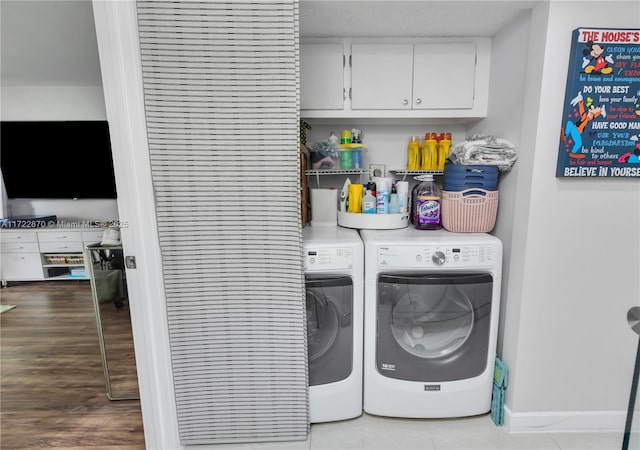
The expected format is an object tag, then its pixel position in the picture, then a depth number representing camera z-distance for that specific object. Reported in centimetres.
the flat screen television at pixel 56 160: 344
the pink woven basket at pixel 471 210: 151
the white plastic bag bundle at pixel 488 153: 144
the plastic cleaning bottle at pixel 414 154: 186
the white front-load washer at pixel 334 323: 139
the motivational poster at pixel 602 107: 118
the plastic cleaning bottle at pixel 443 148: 179
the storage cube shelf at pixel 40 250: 341
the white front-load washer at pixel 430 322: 140
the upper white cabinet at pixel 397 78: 163
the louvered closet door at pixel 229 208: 115
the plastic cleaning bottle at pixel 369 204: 163
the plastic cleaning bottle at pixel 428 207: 159
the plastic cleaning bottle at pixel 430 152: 180
